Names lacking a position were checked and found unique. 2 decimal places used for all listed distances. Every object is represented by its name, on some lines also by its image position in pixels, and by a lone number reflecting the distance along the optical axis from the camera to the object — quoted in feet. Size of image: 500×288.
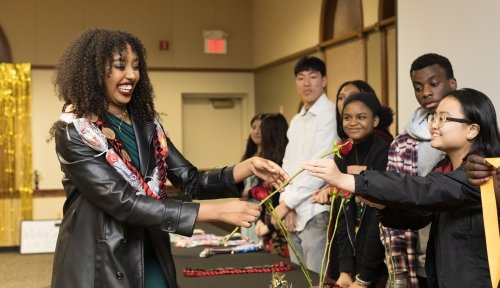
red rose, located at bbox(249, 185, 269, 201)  11.55
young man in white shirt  11.23
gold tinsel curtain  23.32
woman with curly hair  5.57
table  7.95
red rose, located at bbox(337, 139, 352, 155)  5.69
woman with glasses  5.73
